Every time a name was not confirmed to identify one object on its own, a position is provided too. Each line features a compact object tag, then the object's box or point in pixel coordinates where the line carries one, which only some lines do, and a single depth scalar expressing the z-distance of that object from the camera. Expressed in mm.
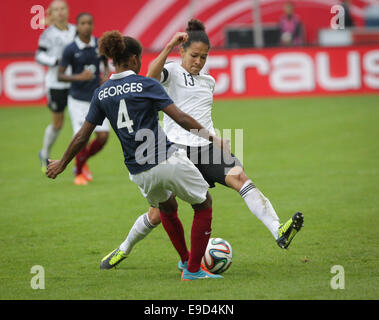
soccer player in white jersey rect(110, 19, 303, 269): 12508
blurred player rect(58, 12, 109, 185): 21987
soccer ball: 12453
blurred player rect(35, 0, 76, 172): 23953
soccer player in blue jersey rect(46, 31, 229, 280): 10953
